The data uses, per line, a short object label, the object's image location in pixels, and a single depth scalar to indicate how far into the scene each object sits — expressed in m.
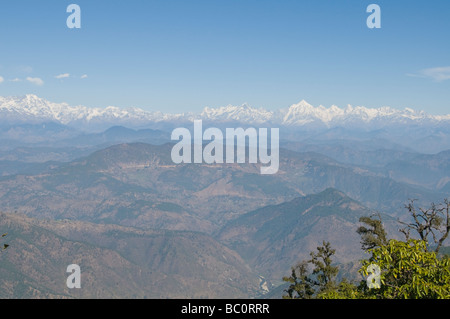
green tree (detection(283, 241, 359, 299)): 50.12
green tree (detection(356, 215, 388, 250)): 38.14
